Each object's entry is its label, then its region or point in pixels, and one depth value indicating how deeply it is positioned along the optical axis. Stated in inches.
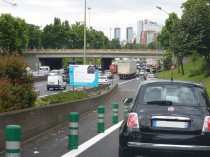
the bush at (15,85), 527.8
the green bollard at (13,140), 248.1
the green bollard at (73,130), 406.0
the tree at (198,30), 2037.4
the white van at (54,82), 2214.6
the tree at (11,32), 3856.8
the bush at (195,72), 2451.0
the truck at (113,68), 4579.2
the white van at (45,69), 3675.0
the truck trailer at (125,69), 3585.1
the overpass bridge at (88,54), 4220.0
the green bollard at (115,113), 652.3
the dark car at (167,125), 295.7
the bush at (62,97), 791.4
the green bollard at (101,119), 534.8
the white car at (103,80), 2575.1
